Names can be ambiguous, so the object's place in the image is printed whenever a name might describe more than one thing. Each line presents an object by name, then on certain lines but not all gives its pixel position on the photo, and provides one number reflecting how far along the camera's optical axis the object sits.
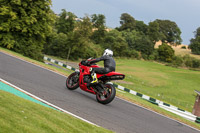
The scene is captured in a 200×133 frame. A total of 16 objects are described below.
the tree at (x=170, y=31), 158.62
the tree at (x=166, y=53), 110.88
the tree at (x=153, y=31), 134.88
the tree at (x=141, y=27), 149.75
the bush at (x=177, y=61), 98.68
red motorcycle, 10.13
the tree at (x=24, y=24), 32.44
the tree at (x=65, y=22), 97.25
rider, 10.27
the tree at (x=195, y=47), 130.98
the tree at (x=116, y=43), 100.56
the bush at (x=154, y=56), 111.75
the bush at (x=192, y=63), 97.71
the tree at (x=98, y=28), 108.81
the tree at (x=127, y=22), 144.12
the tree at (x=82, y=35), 50.75
